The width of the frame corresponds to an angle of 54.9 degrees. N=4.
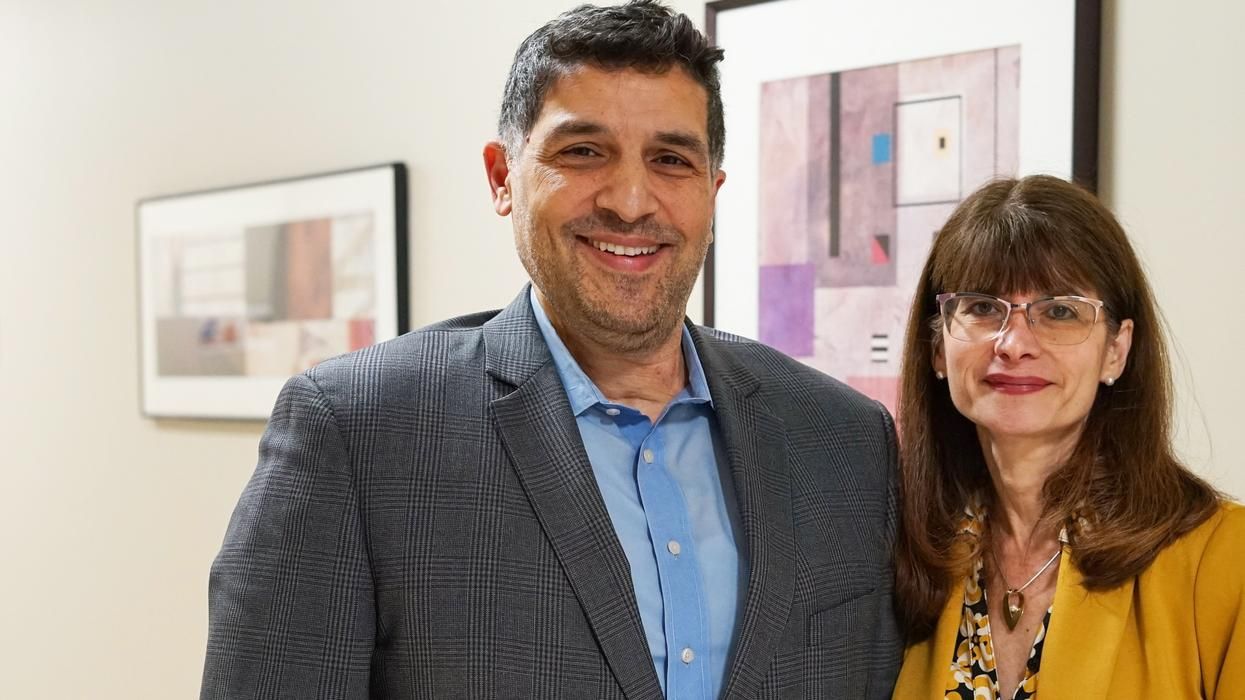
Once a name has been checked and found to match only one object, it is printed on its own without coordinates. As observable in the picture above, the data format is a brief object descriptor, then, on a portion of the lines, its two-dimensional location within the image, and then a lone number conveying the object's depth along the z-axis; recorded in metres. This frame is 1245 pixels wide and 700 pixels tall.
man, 1.30
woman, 1.32
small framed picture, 2.69
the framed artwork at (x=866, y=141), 1.85
